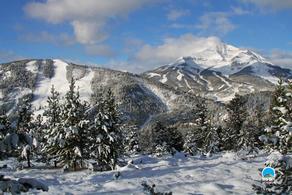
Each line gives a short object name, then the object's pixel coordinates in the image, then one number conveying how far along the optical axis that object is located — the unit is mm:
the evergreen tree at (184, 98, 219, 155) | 62594
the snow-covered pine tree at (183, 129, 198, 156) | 67456
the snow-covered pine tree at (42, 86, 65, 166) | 41625
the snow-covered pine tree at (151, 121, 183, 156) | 67000
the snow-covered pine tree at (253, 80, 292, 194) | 9400
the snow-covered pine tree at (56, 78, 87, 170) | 40281
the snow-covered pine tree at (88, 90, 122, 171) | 39094
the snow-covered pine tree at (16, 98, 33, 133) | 46156
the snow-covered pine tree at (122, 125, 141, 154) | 77062
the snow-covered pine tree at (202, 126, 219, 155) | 62031
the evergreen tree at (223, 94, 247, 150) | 68250
